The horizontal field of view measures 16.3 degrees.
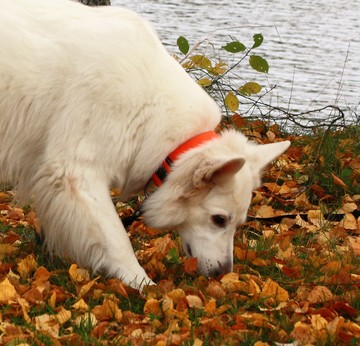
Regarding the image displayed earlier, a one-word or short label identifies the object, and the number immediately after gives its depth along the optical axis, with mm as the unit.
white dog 7543
